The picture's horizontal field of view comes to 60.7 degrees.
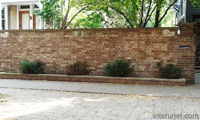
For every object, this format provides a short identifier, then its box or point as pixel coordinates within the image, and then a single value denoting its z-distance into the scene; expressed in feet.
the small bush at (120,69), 24.98
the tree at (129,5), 27.96
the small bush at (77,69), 26.68
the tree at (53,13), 35.88
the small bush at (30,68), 27.73
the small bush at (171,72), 23.62
